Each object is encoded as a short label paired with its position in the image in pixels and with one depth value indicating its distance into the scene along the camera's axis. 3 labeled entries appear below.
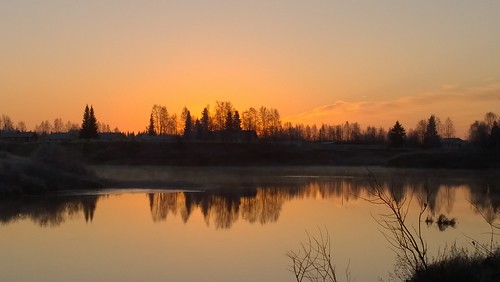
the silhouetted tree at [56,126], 163.44
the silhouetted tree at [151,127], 127.06
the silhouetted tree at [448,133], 149.62
